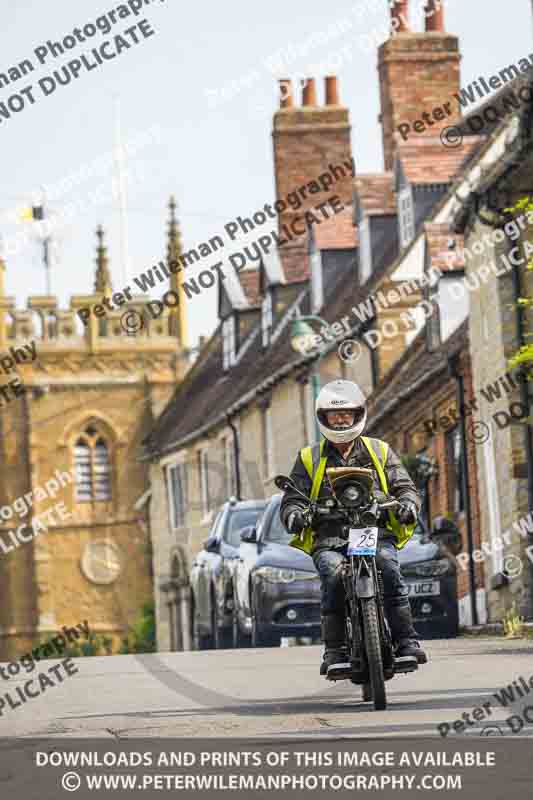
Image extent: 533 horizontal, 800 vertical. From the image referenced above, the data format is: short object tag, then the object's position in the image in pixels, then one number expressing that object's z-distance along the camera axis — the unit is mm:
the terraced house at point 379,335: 31312
